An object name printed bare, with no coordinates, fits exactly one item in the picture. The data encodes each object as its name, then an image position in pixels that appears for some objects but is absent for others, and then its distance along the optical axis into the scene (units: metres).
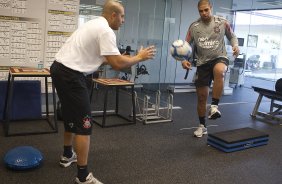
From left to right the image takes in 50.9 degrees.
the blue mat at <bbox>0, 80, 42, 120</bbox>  3.65
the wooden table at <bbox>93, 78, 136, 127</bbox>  3.79
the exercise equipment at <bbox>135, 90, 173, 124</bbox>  4.31
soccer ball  3.28
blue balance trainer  2.38
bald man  2.02
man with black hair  3.35
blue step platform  3.29
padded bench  4.77
